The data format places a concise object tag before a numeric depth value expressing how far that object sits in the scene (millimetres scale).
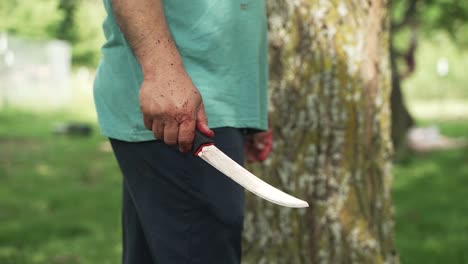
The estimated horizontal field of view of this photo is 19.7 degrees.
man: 2982
